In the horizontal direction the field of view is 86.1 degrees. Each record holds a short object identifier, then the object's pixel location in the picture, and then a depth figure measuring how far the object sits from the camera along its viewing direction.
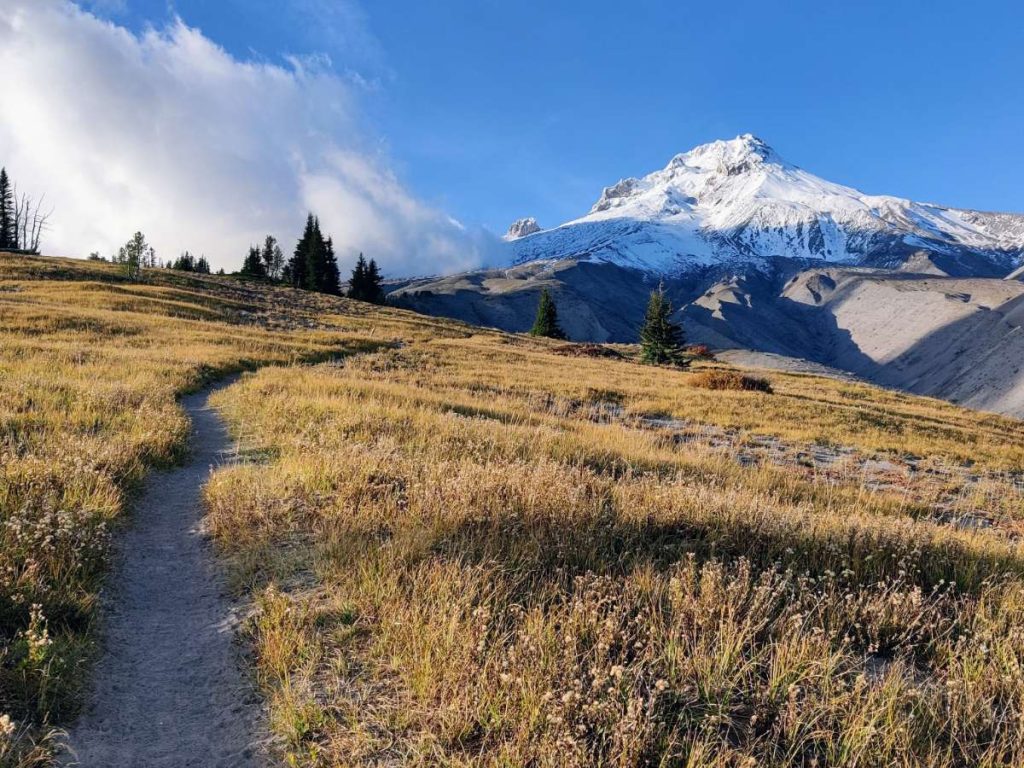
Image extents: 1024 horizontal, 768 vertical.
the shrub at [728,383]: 31.20
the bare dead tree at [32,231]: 101.25
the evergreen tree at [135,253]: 64.94
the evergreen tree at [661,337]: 62.31
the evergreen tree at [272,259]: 98.75
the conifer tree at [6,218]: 90.81
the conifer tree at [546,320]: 84.56
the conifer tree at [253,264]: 90.74
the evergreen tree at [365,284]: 90.06
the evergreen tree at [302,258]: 85.81
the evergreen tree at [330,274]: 83.75
